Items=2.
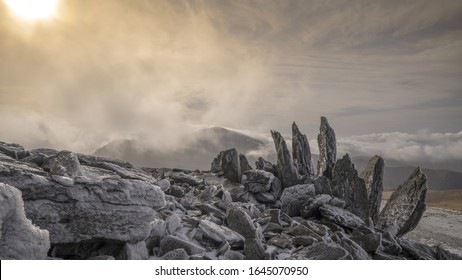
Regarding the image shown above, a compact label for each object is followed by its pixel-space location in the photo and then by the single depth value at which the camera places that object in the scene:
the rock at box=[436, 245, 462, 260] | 14.19
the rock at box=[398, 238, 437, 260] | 14.62
